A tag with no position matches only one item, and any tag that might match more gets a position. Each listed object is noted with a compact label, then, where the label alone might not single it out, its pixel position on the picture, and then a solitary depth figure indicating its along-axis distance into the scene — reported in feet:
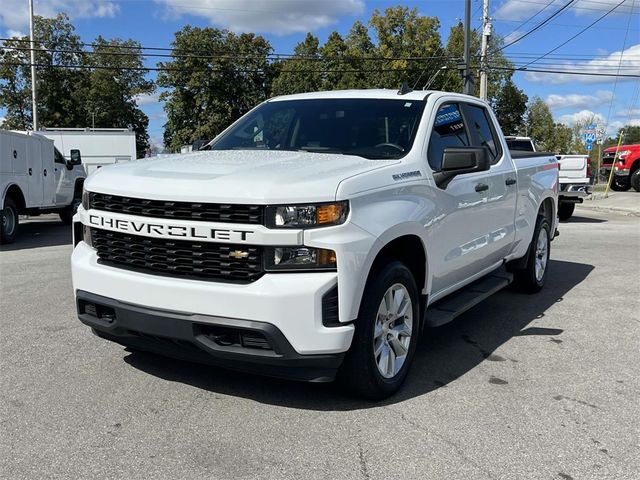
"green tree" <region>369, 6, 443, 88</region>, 140.87
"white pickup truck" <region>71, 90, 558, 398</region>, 10.52
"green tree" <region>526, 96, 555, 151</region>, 209.97
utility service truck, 38.11
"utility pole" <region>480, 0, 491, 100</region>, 89.27
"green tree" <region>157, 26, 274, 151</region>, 165.89
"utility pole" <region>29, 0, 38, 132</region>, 110.52
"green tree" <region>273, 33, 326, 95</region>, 150.51
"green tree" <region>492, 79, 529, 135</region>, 178.60
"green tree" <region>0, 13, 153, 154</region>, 148.36
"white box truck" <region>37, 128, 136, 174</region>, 84.58
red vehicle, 80.23
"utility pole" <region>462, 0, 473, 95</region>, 72.27
